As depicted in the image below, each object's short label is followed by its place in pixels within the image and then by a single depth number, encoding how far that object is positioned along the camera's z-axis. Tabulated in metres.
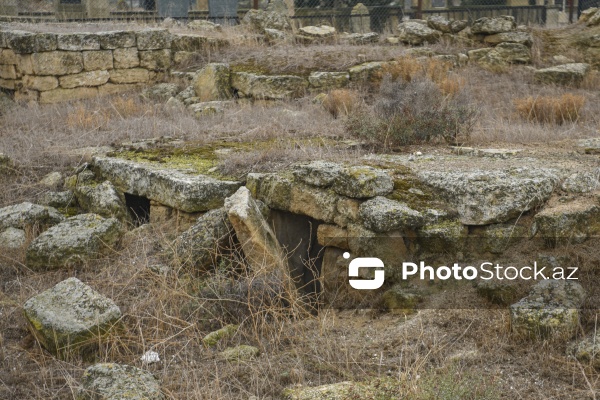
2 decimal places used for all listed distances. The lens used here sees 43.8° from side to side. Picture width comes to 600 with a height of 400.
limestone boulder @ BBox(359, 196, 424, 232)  5.48
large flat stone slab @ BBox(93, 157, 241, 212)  6.29
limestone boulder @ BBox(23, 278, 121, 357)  4.51
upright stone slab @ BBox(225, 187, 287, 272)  5.50
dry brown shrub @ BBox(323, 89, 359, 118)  8.86
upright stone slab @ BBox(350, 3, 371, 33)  16.78
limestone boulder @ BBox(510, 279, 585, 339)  4.37
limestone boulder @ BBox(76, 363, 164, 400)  3.87
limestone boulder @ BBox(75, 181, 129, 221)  6.70
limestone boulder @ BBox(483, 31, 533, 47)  12.48
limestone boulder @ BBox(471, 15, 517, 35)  12.69
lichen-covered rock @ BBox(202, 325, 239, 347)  4.67
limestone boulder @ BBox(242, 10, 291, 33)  12.97
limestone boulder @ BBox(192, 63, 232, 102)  10.53
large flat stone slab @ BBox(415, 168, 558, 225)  5.48
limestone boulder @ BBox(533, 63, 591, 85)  11.12
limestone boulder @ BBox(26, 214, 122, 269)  5.82
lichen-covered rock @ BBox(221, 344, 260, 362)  4.42
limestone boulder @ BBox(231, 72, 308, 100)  10.41
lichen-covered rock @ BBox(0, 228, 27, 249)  6.14
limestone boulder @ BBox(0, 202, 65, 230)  6.41
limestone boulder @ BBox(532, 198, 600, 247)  5.34
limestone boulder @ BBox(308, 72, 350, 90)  10.53
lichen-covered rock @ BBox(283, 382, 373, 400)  3.87
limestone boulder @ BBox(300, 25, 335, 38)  12.70
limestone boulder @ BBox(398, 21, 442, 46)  12.48
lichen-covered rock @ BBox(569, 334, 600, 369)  4.05
